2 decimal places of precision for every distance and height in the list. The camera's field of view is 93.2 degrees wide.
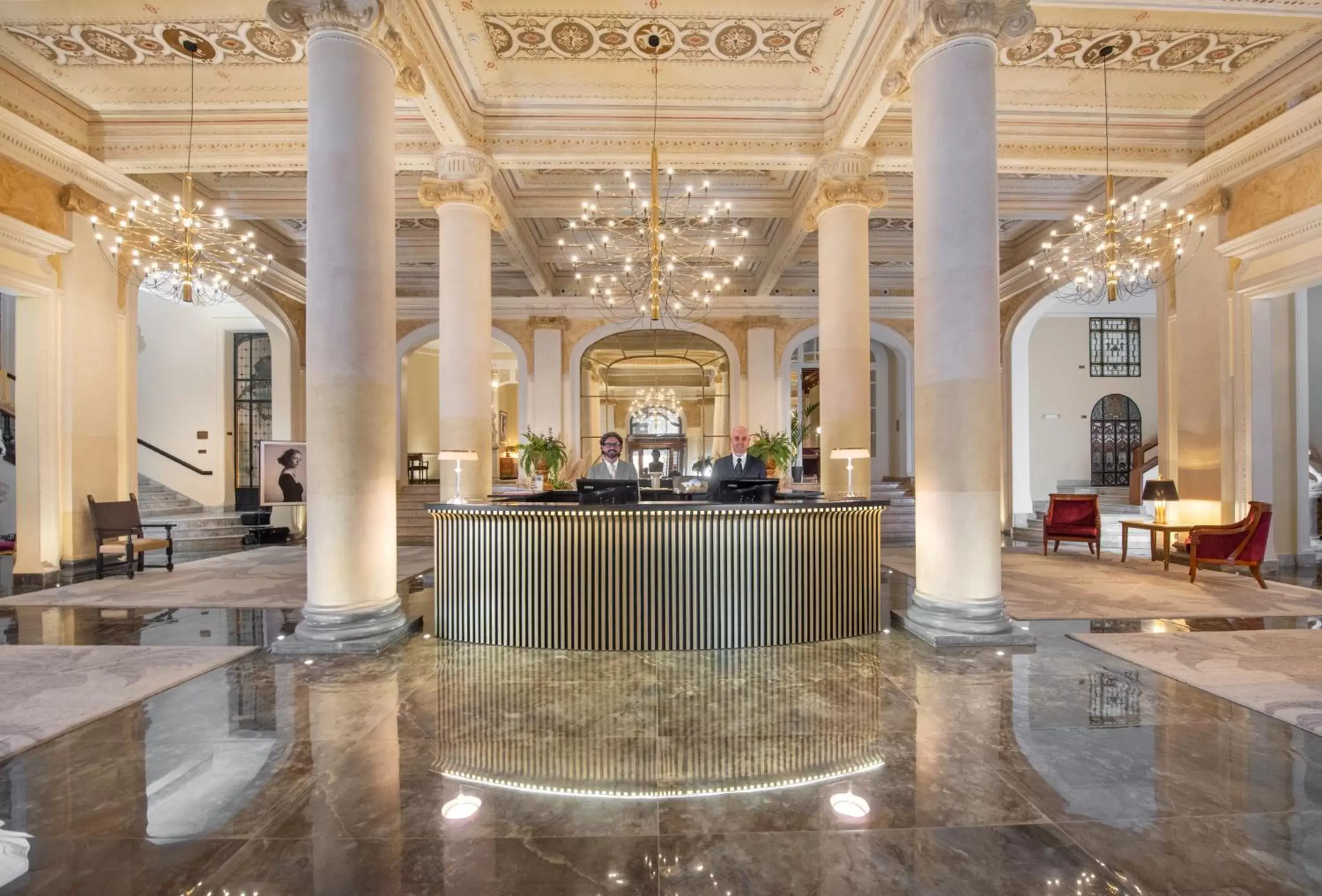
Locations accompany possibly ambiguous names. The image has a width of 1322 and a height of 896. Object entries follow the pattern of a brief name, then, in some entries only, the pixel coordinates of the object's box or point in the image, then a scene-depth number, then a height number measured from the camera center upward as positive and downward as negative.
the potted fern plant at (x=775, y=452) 10.79 -0.01
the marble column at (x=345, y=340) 4.79 +0.90
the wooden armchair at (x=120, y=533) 7.84 -0.96
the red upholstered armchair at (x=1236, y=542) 6.95 -1.07
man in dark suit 6.32 -0.13
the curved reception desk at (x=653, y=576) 4.88 -0.98
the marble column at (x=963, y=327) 4.94 +0.97
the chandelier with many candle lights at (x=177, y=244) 7.19 +2.78
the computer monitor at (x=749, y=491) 5.20 -0.33
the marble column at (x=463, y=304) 7.96 +1.96
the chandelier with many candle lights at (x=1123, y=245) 7.32 +2.71
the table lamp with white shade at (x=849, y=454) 5.34 -0.03
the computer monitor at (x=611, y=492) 5.14 -0.32
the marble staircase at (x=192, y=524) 11.32 -1.30
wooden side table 7.79 -1.06
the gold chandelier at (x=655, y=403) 19.95 +1.60
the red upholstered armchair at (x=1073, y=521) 9.49 -1.13
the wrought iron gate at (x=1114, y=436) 17.94 +0.36
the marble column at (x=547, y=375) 15.02 +1.89
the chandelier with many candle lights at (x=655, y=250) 6.97 +3.75
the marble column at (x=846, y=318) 8.13 +1.74
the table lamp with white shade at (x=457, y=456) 5.49 -0.01
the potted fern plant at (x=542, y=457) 11.85 -0.06
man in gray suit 6.24 -0.14
